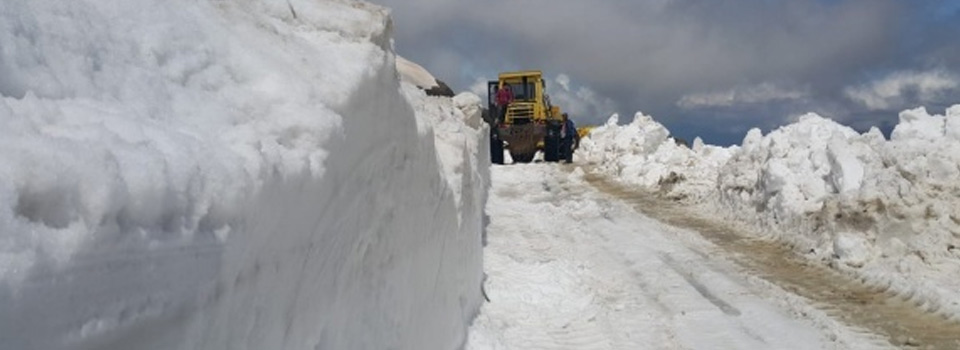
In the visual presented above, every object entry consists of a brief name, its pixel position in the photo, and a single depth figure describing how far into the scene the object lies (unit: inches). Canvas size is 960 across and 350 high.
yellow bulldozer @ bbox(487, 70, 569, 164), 982.4
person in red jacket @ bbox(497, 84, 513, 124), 1029.8
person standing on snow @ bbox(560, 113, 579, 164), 986.1
